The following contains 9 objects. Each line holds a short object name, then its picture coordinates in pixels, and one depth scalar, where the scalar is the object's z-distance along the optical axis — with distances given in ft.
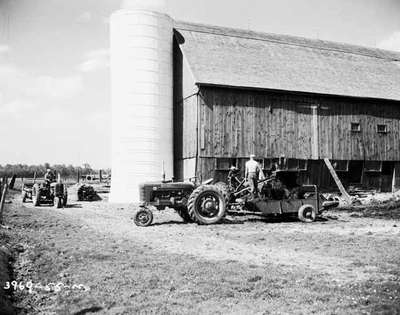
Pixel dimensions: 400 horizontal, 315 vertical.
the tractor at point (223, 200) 46.83
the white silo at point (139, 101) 79.25
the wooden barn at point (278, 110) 78.02
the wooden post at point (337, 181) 76.01
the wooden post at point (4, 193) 36.53
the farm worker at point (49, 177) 72.19
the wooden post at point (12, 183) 111.14
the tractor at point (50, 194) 68.18
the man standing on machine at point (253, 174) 48.44
